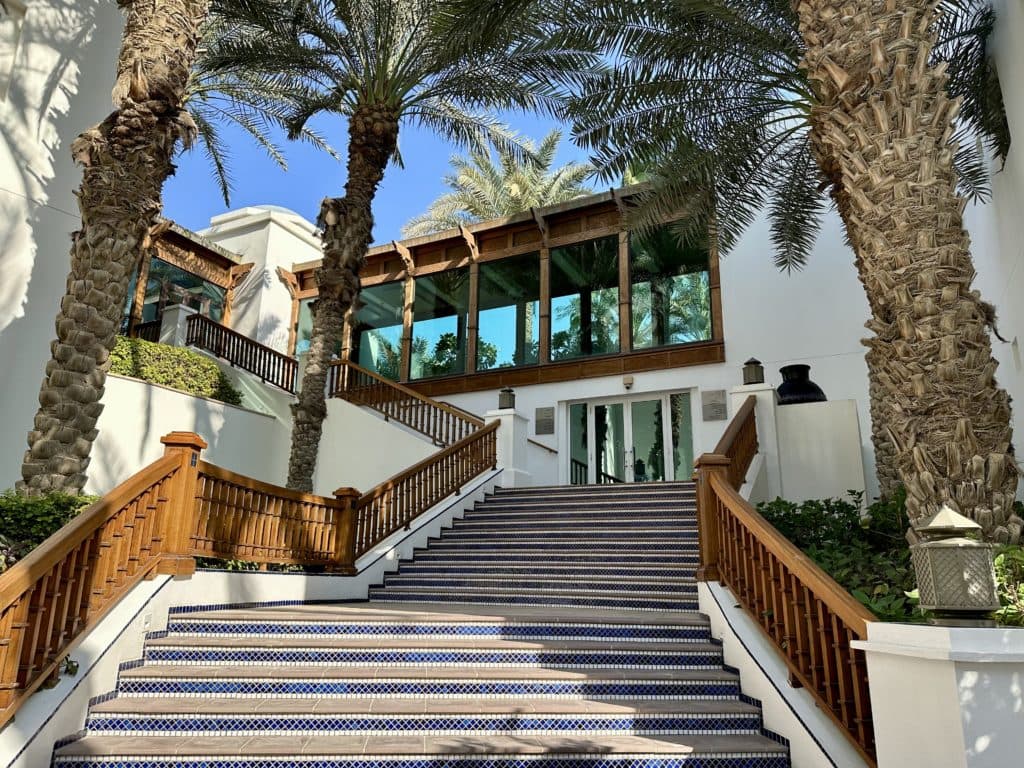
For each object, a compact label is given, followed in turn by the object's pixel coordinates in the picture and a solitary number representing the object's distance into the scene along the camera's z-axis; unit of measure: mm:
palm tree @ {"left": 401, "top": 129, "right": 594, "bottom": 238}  23641
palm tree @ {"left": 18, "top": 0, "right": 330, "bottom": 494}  6523
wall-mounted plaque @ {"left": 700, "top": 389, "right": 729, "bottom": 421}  13297
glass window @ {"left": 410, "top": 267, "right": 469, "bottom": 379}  16938
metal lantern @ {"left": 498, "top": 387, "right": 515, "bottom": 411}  12648
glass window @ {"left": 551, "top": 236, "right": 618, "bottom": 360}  15273
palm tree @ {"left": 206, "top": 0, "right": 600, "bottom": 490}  10594
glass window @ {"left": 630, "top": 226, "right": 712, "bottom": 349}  14320
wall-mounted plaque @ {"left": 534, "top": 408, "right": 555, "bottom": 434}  14805
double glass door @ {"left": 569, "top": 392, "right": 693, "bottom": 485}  13867
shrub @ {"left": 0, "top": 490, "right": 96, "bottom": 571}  6078
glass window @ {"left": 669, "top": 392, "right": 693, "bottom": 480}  13648
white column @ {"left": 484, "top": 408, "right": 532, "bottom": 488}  12133
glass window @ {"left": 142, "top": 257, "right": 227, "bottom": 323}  16781
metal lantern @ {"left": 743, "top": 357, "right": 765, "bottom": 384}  10273
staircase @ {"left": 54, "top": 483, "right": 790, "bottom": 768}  3826
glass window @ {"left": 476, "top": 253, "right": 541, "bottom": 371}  16078
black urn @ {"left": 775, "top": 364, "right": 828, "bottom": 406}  10570
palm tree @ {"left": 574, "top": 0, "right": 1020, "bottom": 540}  4098
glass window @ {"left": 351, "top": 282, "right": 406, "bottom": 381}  17750
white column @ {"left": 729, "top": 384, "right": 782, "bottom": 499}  9758
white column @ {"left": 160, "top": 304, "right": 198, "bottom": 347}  13945
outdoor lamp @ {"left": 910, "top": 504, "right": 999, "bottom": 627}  2822
